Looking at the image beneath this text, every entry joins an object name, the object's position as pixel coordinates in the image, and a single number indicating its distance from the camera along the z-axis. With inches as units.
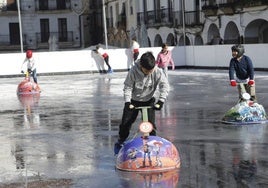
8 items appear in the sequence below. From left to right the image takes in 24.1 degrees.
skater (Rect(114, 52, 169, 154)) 292.8
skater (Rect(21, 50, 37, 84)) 856.3
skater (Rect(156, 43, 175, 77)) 752.4
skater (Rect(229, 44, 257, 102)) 435.2
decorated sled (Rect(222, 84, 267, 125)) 434.6
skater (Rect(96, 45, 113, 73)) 1263.5
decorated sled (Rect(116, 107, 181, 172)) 291.0
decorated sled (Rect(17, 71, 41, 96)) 794.2
